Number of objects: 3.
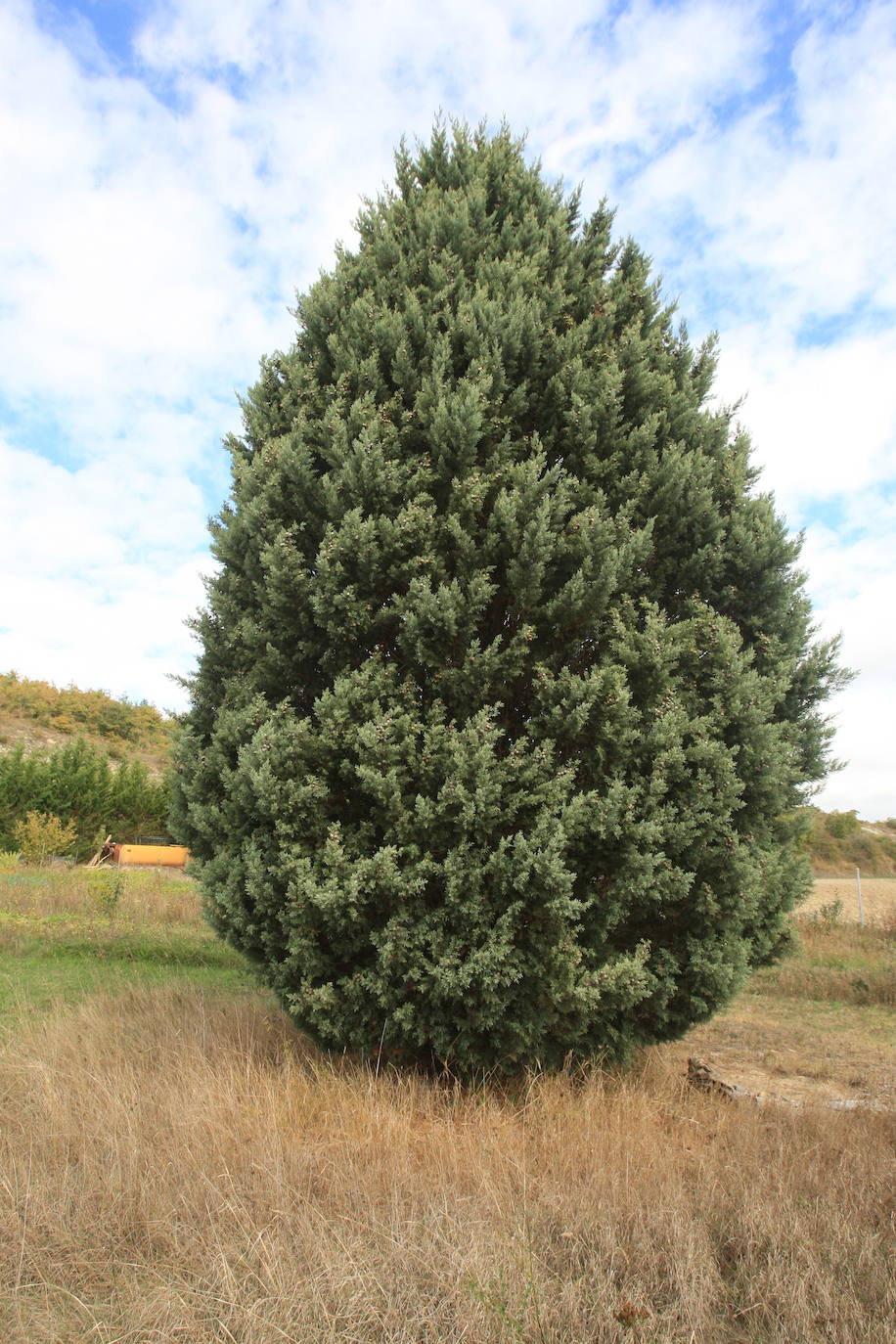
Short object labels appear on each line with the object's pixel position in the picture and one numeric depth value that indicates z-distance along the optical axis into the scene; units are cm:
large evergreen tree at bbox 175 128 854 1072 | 399
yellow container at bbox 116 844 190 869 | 2672
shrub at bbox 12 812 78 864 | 2170
